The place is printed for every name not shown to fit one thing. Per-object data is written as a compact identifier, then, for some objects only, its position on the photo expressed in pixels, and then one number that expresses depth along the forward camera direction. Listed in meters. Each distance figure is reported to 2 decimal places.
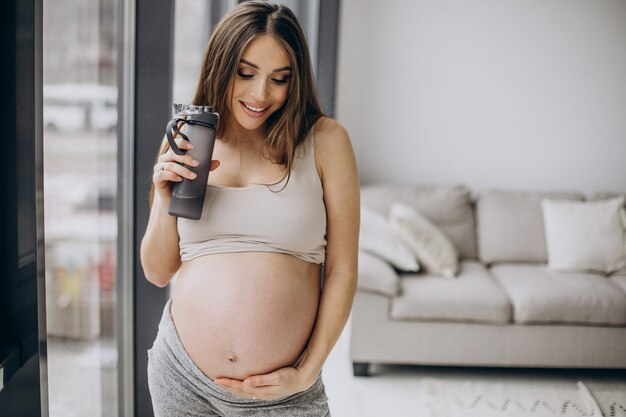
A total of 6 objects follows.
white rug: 2.75
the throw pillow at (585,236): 3.48
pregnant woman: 1.14
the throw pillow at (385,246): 3.22
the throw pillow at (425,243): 3.33
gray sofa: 3.04
